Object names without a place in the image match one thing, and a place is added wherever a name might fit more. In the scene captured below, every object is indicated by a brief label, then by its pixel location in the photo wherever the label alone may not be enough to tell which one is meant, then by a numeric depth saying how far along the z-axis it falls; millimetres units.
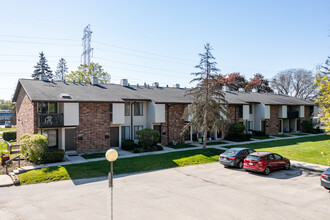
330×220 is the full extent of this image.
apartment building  19844
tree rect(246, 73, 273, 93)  55719
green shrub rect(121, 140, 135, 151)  22297
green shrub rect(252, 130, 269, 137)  32812
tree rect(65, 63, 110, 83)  47125
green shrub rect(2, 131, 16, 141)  30472
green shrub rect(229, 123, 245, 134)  29125
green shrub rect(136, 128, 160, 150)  21828
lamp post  8766
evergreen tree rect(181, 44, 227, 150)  21156
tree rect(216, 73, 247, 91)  54406
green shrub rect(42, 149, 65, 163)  17259
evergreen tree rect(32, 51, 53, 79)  60044
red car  14680
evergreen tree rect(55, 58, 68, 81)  68688
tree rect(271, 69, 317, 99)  60772
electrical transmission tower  41531
